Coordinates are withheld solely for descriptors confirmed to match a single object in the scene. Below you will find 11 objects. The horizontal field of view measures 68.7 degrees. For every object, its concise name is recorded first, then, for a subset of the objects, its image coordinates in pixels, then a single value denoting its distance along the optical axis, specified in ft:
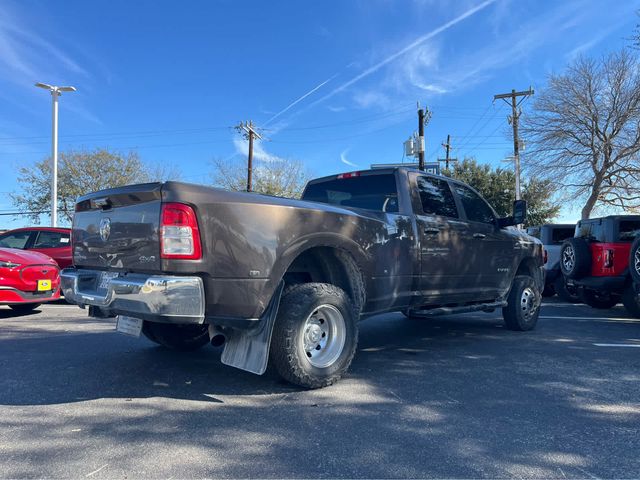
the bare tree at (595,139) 74.02
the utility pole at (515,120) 89.61
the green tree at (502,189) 96.43
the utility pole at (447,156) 139.07
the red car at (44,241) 31.07
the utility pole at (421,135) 80.48
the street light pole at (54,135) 65.10
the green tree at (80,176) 106.22
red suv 27.40
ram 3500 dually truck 10.56
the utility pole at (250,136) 100.55
